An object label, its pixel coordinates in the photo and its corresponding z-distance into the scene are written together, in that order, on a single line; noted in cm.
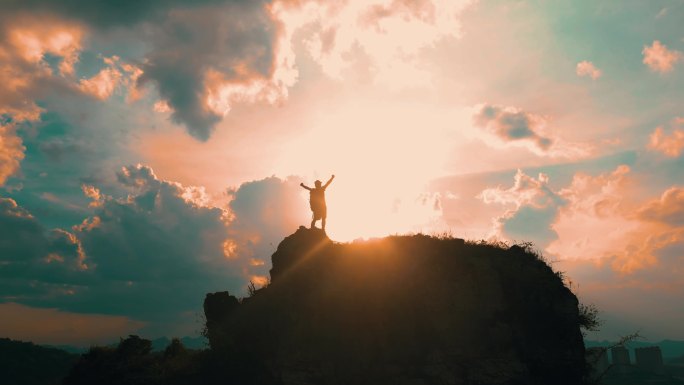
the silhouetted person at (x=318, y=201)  2628
